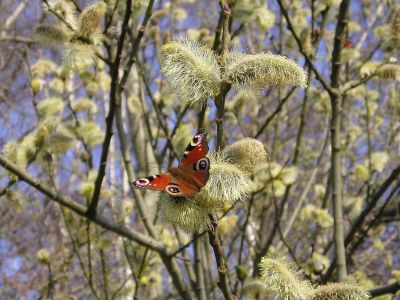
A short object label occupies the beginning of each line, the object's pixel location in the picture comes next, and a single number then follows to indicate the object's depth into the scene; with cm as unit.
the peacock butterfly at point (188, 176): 67
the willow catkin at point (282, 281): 66
